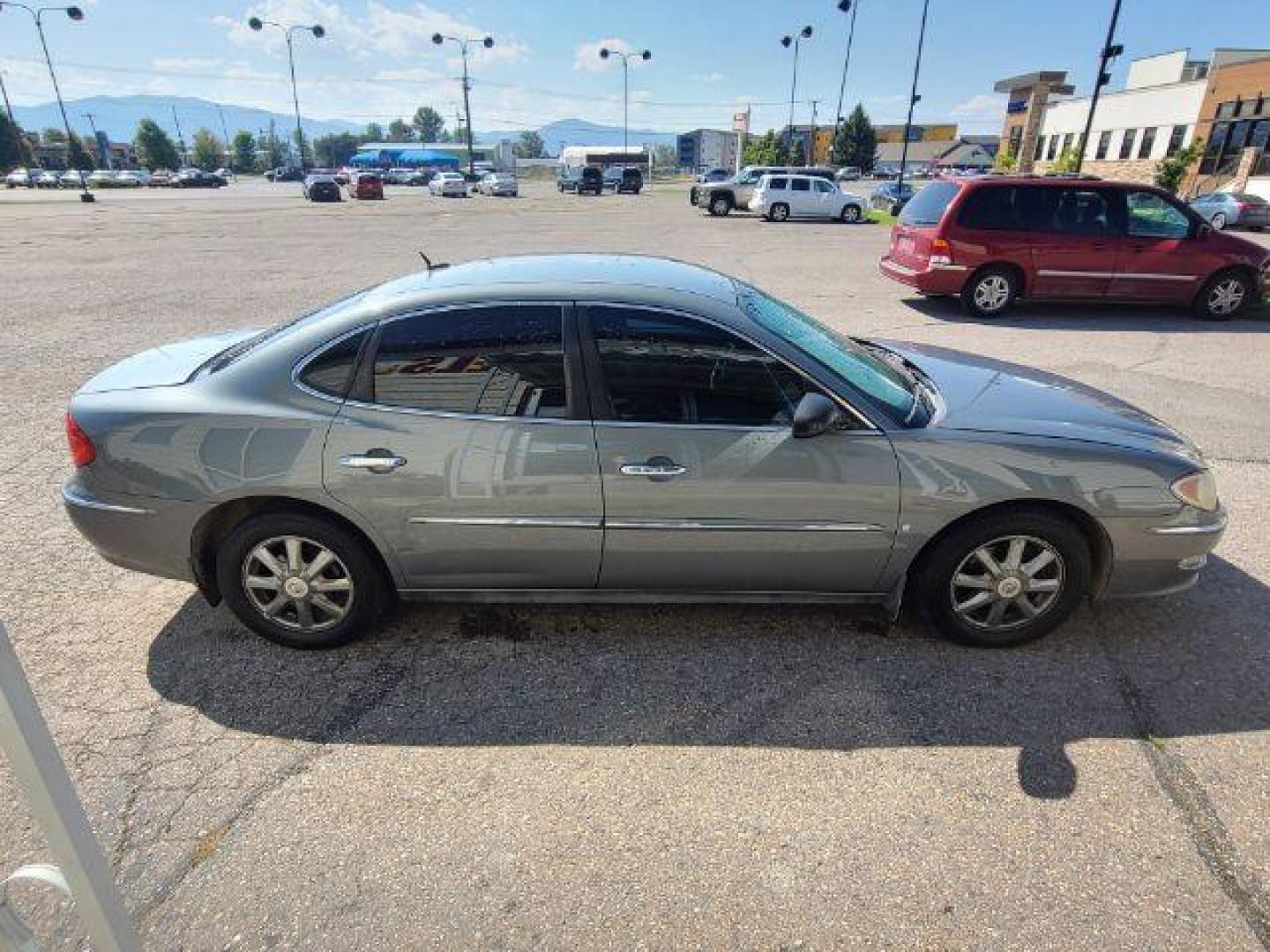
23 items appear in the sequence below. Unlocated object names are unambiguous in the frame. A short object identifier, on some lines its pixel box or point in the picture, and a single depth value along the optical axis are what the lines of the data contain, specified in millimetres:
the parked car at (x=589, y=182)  51750
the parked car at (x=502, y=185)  51250
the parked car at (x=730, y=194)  29969
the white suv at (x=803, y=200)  27109
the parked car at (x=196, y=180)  68438
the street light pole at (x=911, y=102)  36444
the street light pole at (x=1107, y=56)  21812
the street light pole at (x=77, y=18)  38594
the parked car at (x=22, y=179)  64625
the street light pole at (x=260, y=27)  43125
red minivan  9312
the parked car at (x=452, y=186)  50250
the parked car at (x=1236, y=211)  25806
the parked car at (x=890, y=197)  35281
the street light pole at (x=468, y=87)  43228
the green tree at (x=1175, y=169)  33406
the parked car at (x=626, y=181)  52281
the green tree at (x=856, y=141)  84500
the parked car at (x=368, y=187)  46344
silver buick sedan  2777
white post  1228
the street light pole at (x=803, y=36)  50312
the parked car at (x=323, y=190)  42656
